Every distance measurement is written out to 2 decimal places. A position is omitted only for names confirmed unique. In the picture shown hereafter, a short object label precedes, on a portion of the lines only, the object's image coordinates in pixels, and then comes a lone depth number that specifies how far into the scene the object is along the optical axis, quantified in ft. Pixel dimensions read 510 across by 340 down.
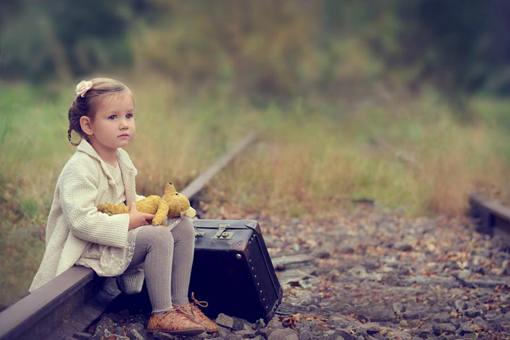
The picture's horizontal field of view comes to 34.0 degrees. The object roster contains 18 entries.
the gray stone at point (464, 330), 13.44
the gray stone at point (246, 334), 12.55
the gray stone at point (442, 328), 13.41
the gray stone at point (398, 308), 14.58
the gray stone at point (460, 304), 14.90
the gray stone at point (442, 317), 14.11
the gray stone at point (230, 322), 12.71
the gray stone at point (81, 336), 11.10
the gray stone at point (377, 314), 14.26
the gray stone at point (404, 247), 19.97
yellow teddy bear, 11.57
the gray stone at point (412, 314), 14.40
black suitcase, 12.62
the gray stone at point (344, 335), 12.49
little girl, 11.31
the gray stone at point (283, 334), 12.29
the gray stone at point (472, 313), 14.48
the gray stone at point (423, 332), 13.29
